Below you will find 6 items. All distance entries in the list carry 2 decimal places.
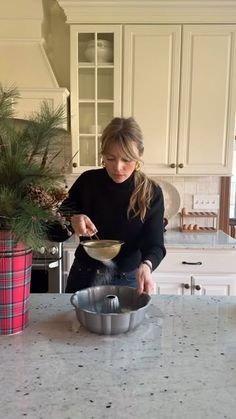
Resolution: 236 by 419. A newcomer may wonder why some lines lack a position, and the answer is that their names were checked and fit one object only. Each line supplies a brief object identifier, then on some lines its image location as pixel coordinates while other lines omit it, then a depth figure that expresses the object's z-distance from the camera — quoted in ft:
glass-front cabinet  7.93
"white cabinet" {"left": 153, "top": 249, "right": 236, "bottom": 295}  7.69
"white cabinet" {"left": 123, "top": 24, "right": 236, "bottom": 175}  7.81
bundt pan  2.95
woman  4.27
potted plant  2.71
